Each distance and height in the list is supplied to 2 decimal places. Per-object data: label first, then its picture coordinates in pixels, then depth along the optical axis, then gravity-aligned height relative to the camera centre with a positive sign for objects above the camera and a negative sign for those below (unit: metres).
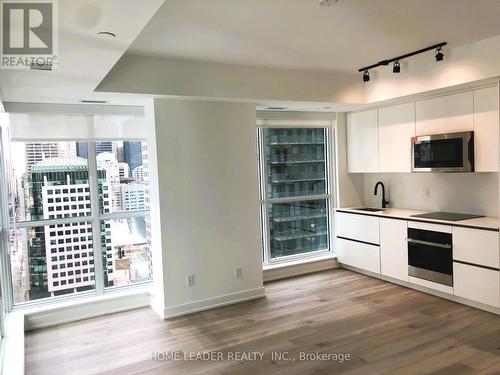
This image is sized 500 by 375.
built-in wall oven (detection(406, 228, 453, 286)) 4.22 -1.03
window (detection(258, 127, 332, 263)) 5.52 -0.33
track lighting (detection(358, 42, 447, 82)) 3.84 +1.15
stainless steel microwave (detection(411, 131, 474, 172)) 4.12 +0.13
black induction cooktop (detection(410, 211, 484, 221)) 4.37 -0.61
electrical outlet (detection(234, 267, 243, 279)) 4.60 -1.19
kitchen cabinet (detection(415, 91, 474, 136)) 4.16 +0.56
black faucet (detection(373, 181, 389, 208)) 5.59 -0.40
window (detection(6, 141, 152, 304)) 4.23 -0.43
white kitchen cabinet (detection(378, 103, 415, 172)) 4.84 +0.38
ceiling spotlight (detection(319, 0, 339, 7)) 2.59 +1.11
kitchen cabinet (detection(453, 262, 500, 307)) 3.80 -1.23
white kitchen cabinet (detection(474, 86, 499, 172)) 3.90 +0.34
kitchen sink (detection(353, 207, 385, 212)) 5.51 -0.61
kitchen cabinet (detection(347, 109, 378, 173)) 5.36 +0.36
